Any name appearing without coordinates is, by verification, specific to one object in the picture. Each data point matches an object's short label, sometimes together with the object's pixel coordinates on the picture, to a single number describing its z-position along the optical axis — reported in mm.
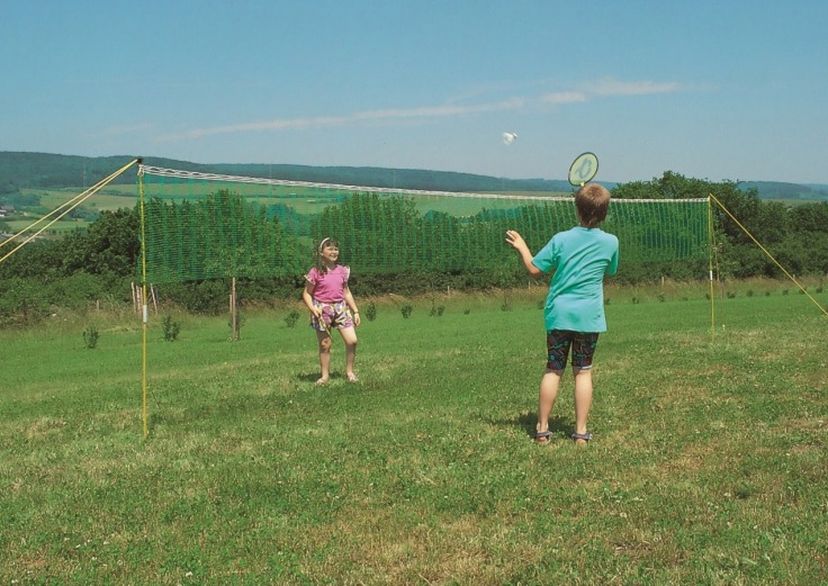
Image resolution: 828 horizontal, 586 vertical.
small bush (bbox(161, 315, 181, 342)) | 23234
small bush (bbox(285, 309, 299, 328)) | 25906
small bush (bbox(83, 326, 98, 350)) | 22156
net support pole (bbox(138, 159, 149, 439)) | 8705
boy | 7336
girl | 11352
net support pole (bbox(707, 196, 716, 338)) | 16203
